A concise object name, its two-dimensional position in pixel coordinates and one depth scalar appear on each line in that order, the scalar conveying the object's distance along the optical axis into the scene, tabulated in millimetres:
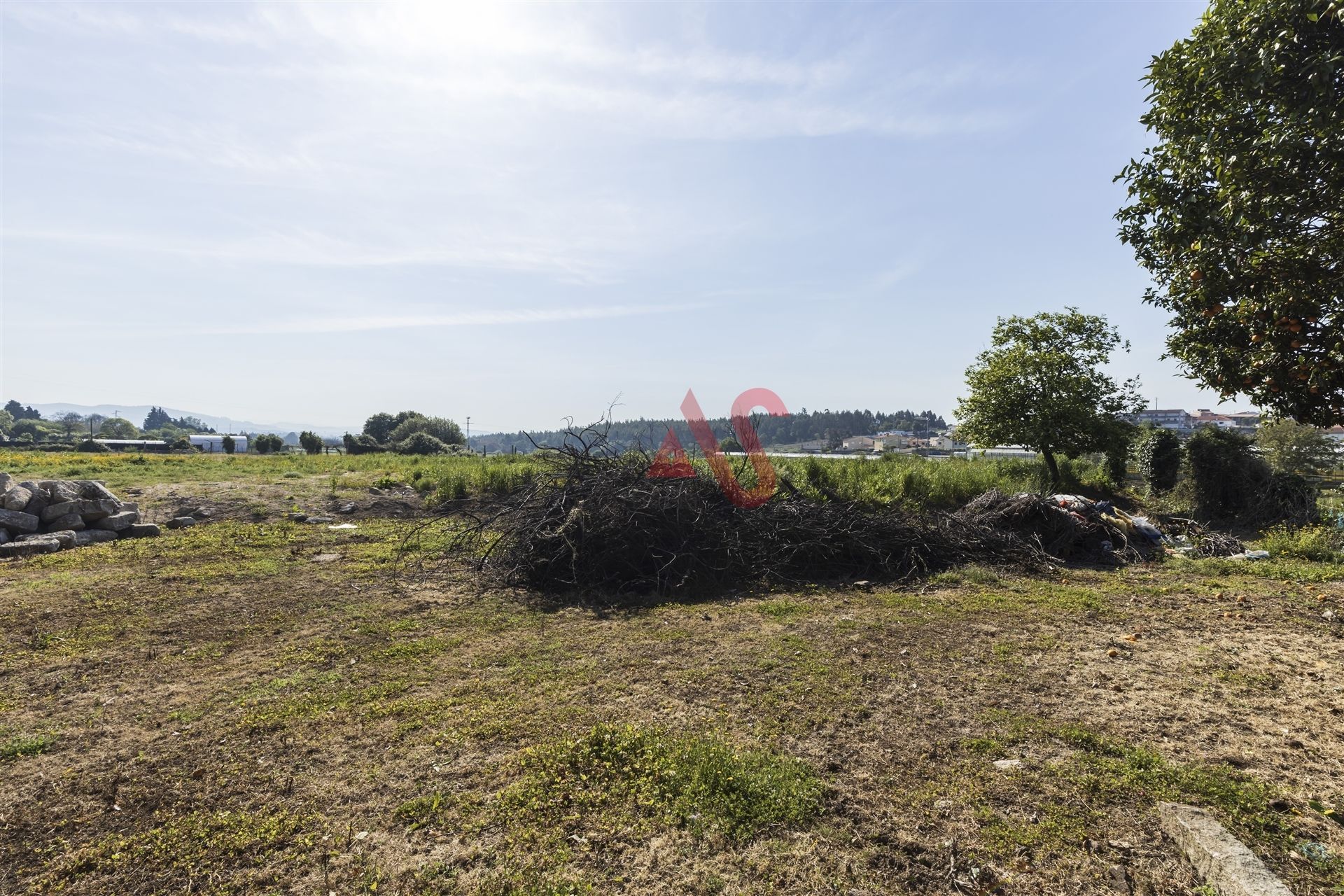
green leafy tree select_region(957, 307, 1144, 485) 15219
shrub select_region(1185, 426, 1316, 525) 10516
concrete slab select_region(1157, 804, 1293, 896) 2154
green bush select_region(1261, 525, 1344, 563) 7957
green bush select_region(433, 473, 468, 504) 13664
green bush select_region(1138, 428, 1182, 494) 13953
